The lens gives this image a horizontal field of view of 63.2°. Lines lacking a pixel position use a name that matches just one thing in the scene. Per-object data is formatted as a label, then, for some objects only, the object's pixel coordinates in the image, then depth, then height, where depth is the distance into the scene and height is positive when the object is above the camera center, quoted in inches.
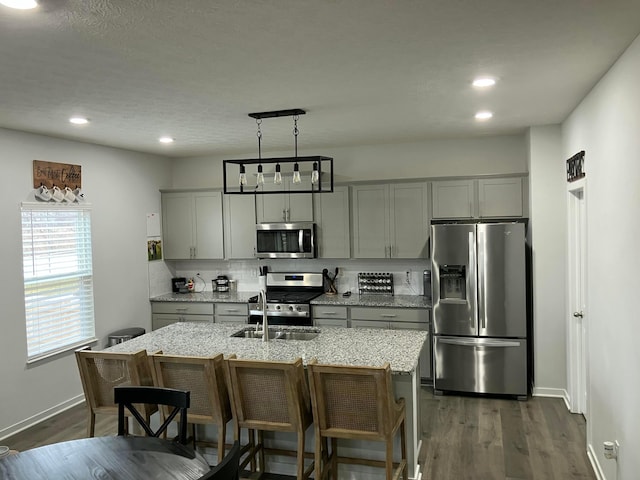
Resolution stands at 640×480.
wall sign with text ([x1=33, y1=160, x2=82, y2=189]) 184.1 +23.0
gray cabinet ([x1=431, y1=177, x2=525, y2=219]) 209.5 +12.0
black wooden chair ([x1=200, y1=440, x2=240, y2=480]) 71.9 -33.5
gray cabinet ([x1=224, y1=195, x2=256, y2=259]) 246.7 +3.5
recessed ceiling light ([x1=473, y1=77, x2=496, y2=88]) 125.7 +35.8
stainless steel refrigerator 193.9 -30.7
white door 171.8 -28.2
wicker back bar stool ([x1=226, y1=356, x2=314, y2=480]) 116.9 -38.1
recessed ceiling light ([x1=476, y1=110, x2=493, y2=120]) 167.6 +36.8
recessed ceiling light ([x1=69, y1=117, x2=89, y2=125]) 160.4 +36.4
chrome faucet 152.6 -28.3
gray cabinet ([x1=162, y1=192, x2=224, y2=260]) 251.8 +4.0
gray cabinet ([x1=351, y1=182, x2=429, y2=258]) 221.1 +3.8
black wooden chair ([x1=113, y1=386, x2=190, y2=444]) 105.8 -34.5
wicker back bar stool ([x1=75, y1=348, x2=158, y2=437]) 128.5 -35.0
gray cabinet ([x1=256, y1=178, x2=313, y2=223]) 236.4 +12.1
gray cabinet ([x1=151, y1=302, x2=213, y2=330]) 240.4 -36.9
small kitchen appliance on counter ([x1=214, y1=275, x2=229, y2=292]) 258.5 -25.5
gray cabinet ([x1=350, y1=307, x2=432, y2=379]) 210.4 -37.4
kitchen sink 163.6 -32.5
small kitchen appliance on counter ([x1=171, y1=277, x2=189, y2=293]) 261.3 -25.8
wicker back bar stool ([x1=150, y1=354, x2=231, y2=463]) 122.0 -35.9
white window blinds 181.5 -15.3
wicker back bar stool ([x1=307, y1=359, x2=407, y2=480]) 111.1 -38.5
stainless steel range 224.8 -29.4
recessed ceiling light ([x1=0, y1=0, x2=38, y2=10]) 75.1 +34.2
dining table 85.7 -39.3
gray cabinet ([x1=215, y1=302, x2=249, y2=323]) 235.3 -36.4
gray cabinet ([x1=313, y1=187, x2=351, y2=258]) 231.3 +3.4
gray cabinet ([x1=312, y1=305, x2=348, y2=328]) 220.5 -36.5
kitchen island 129.6 -31.9
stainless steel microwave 233.9 -4.0
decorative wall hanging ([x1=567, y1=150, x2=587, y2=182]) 150.6 +17.7
